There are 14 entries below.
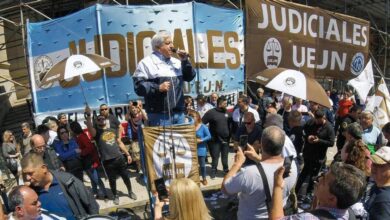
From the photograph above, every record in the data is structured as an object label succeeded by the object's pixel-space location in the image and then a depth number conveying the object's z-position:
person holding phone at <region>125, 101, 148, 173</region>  7.41
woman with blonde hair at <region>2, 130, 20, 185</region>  7.44
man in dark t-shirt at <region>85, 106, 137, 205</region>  6.54
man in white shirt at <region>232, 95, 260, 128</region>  7.68
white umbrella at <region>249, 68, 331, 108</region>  5.23
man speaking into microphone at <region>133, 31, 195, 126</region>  4.27
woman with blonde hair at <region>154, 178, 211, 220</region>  2.56
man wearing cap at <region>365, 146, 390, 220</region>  2.81
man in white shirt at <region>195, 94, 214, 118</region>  8.83
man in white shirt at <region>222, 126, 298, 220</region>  3.09
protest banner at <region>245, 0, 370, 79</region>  10.40
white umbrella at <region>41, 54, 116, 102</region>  6.27
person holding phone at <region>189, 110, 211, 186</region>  7.15
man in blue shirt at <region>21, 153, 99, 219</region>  3.27
